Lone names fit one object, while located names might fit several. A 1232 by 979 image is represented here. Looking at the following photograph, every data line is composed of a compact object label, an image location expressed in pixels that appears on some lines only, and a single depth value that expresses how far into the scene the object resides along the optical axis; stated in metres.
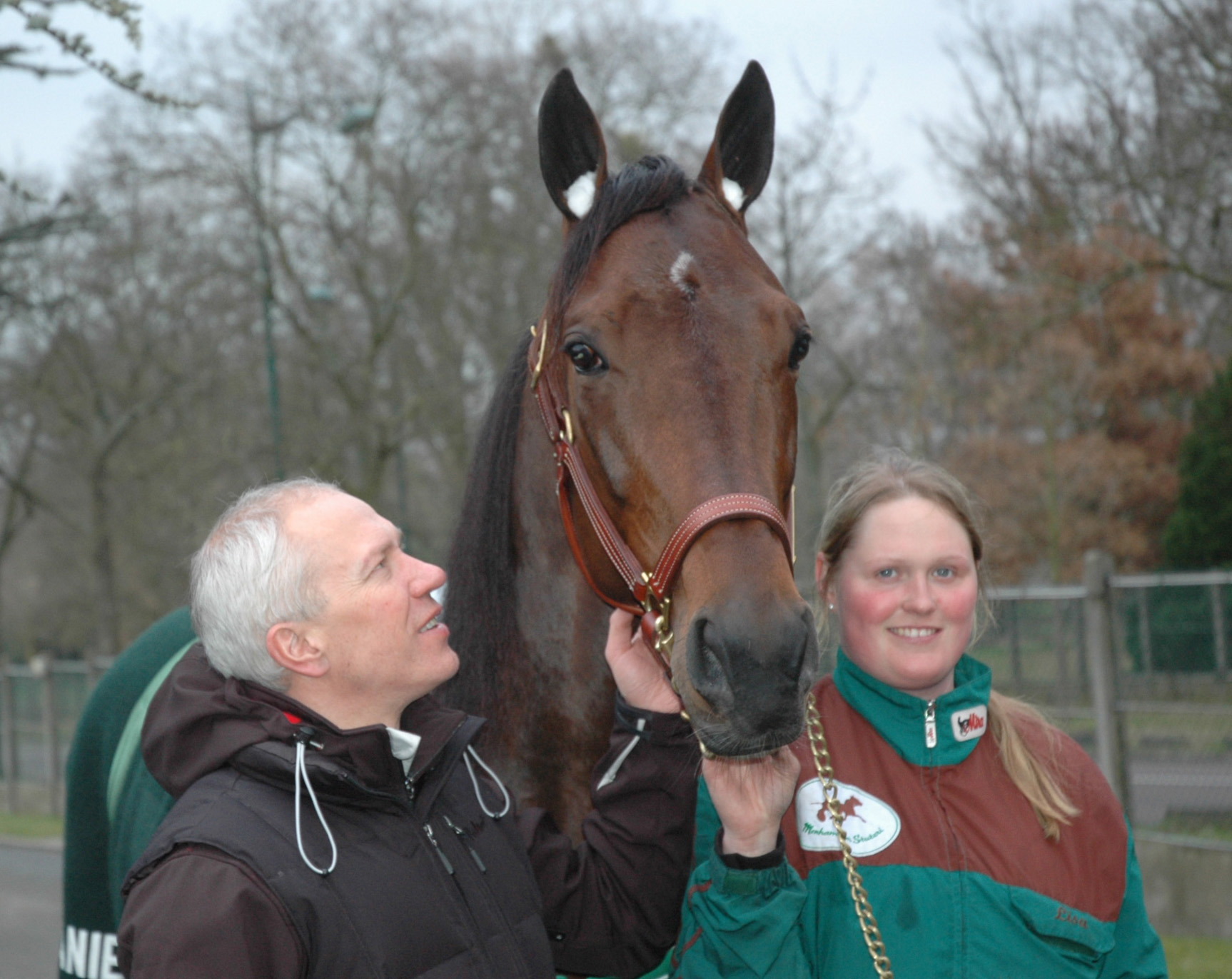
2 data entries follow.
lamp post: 14.60
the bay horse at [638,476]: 1.94
